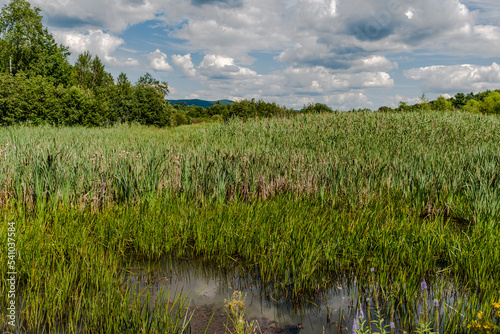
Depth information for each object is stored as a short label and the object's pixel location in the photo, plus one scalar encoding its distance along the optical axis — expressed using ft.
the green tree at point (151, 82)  81.01
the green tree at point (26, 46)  93.30
